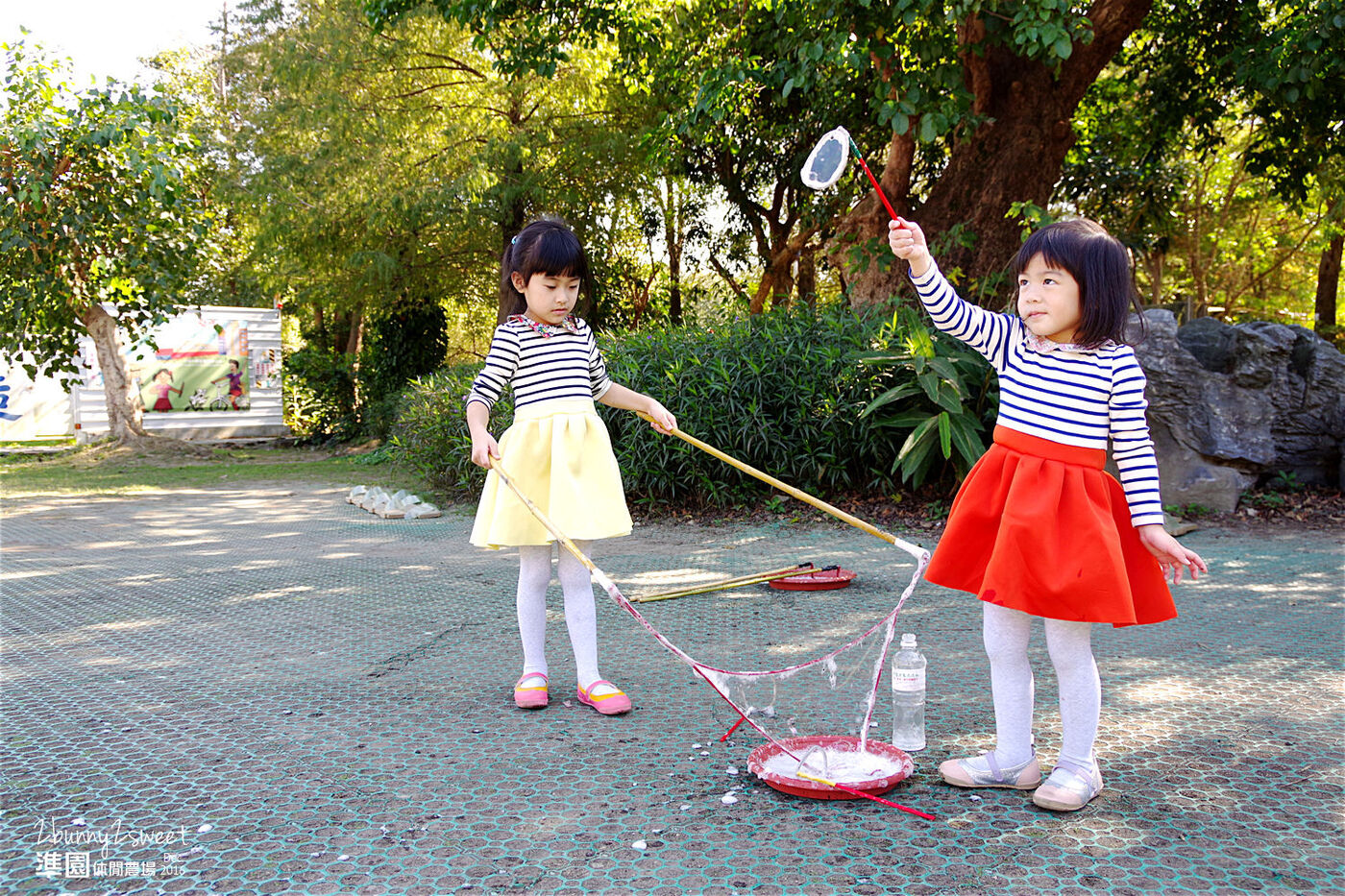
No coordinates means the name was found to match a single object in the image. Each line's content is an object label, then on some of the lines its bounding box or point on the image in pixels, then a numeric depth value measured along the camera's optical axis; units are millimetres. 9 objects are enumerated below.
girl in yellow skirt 3021
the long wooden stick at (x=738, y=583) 4488
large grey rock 6852
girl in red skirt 2217
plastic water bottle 2637
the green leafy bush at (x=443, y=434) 8133
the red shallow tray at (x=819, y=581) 4656
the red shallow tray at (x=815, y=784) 2336
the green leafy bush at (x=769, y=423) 6980
